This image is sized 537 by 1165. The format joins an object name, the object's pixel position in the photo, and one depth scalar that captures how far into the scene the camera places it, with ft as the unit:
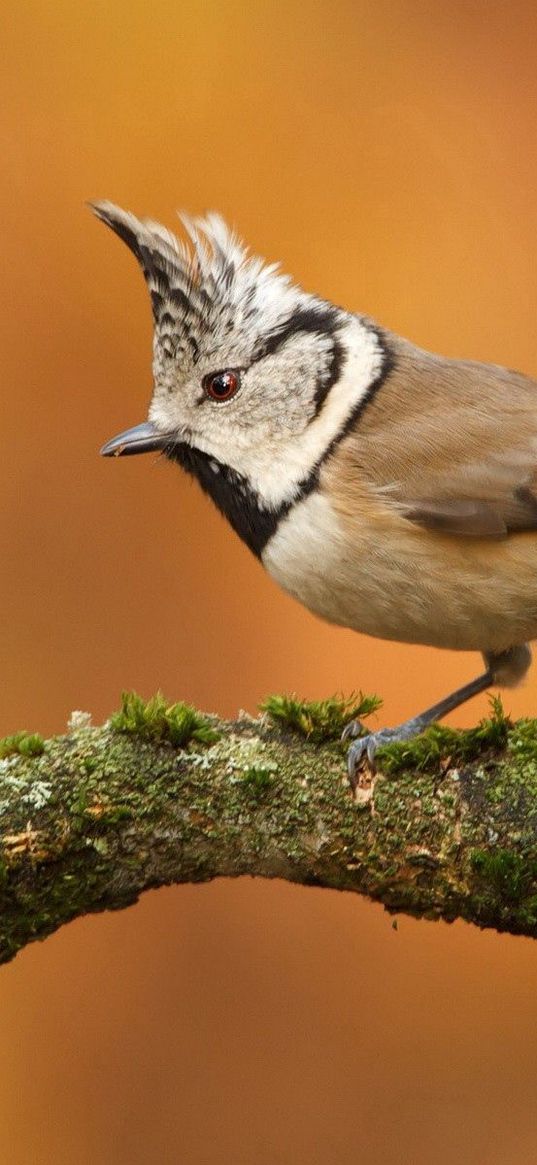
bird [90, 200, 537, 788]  15.67
